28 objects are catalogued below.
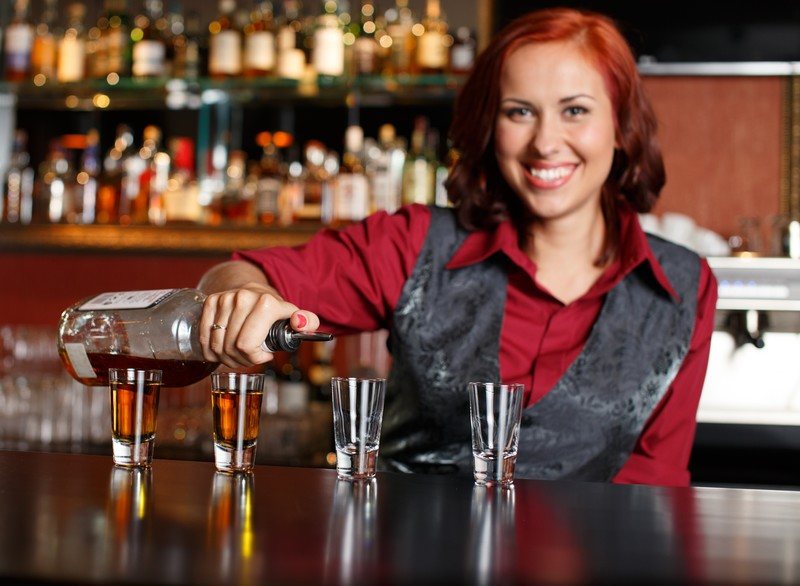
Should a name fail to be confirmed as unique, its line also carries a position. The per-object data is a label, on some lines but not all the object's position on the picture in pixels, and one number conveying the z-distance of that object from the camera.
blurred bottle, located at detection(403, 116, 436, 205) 3.01
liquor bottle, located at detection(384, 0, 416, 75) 3.03
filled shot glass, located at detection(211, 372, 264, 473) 1.05
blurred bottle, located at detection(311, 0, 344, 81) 3.01
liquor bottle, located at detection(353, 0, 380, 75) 3.02
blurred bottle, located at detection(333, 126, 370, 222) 2.98
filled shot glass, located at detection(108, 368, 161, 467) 1.06
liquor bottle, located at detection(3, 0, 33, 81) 3.23
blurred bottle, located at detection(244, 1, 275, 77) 3.05
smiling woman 1.56
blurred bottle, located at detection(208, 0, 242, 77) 3.07
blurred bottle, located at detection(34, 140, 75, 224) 3.30
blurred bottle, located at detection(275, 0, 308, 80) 3.04
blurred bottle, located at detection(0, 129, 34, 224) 3.30
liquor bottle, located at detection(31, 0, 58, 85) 3.22
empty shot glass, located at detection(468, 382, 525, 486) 1.04
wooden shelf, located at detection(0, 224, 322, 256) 2.98
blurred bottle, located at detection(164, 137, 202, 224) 3.11
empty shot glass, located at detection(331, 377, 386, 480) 1.04
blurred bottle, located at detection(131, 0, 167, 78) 3.11
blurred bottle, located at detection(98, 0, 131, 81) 3.15
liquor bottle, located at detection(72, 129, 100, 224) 3.26
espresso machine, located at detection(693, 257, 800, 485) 2.48
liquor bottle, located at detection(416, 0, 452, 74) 3.01
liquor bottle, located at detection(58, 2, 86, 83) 3.19
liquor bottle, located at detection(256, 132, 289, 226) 3.05
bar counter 0.63
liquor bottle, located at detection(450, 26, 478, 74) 3.00
